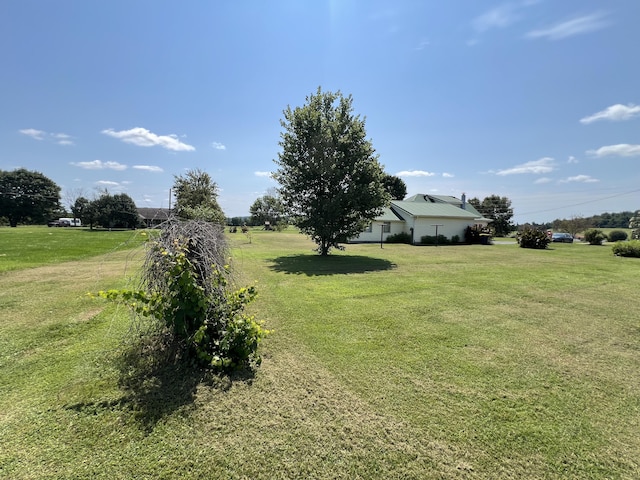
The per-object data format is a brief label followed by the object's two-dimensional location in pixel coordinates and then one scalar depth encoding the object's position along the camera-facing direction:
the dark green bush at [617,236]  37.28
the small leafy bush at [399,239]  26.28
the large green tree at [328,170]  14.12
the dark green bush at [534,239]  23.77
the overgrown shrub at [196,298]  3.19
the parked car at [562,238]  34.66
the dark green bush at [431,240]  26.08
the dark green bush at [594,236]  30.03
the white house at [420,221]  26.19
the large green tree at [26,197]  50.97
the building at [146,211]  65.44
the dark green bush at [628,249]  18.48
